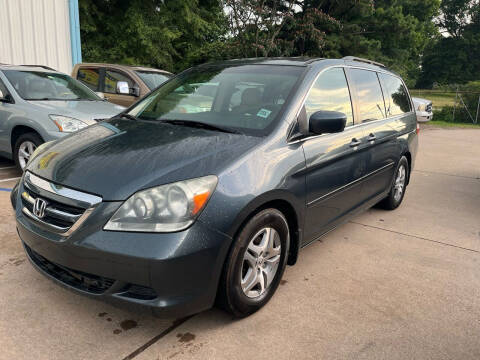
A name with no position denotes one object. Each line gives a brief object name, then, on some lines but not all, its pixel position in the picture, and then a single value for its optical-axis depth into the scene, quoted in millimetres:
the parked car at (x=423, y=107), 15223
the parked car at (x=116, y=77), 8055
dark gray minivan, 2135
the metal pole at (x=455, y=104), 21295
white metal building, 9328
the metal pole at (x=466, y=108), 20866
